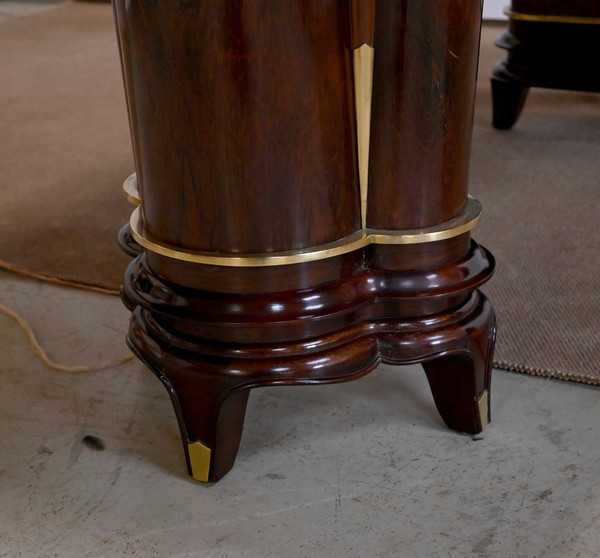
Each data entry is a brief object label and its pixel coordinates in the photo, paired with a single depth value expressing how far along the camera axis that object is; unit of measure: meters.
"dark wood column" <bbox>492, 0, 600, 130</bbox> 2.24
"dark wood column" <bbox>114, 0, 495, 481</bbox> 0.89
